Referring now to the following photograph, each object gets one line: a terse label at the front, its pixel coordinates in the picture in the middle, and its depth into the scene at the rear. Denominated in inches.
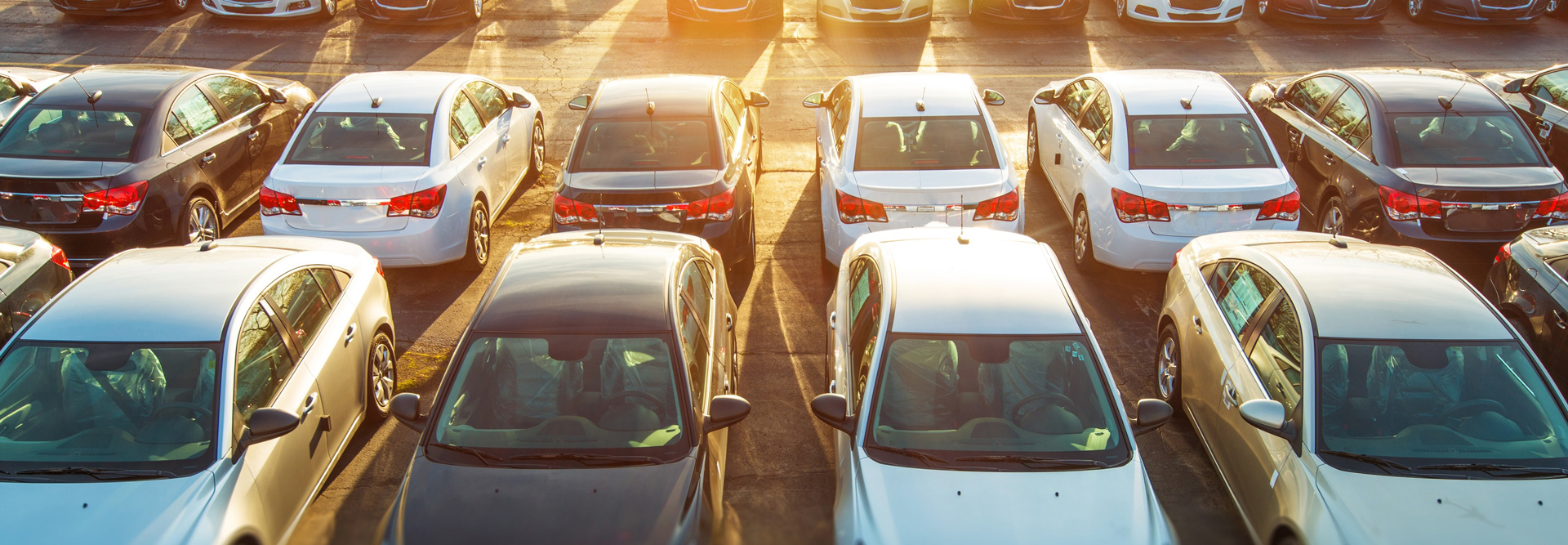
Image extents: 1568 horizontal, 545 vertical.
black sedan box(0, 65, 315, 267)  318.7
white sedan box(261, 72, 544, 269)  318.3
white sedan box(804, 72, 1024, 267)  313.4
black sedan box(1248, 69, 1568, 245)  323.3
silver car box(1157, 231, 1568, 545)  177.9
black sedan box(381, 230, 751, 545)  173.6
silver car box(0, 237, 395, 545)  172.7
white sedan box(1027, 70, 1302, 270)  315.9
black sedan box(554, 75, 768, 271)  314.3
